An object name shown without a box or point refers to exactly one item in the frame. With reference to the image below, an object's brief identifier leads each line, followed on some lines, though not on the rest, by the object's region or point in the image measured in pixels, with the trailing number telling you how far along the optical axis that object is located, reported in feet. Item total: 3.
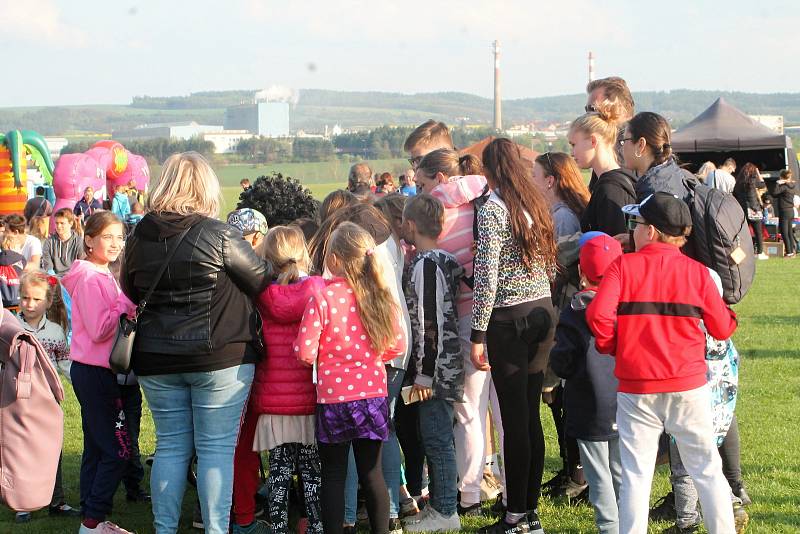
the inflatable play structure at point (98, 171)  81.46
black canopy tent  71.87
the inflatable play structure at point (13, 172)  80.38
